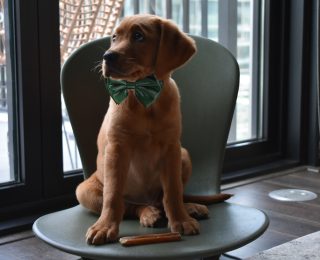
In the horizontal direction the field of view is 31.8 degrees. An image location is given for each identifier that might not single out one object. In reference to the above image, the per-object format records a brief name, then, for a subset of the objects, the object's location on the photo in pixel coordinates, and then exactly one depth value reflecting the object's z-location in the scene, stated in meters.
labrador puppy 1.21
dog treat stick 1.14
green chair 1.35
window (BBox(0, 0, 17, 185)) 2.04
